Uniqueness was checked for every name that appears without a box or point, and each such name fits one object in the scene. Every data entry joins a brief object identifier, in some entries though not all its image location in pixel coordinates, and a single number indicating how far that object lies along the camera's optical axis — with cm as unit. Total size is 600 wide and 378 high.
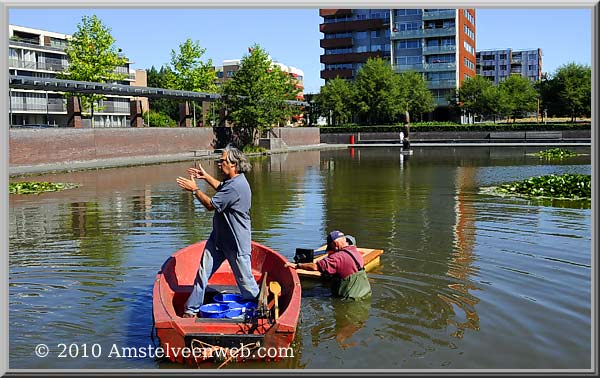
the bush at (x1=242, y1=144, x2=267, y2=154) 5030
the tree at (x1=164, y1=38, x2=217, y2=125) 5922
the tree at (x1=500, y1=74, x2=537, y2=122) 7200
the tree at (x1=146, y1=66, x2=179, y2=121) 9662
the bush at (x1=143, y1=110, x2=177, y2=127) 7888
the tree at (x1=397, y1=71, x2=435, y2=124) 7369
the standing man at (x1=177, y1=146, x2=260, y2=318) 694
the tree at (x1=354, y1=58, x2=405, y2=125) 7088
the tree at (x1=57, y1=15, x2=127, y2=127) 4578
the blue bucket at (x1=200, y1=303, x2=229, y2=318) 687
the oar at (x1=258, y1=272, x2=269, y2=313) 668
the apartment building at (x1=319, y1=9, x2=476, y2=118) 8238
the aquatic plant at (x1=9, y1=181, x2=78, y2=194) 2256
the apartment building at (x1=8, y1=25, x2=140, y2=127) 6588
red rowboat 624
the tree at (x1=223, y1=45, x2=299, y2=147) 5297
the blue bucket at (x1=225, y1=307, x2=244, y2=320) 674
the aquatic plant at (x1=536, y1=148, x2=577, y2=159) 3846
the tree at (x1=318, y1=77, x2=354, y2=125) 7325
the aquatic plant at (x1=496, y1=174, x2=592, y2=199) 1858
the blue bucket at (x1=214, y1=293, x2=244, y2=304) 748
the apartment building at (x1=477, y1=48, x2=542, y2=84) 14725
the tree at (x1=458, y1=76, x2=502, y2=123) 7075
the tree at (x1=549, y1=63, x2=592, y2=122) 6462
